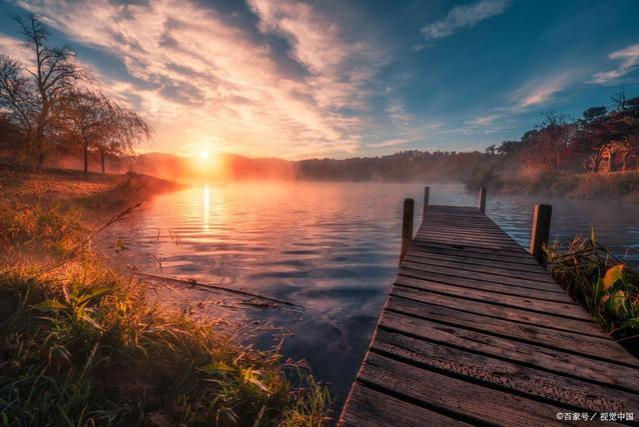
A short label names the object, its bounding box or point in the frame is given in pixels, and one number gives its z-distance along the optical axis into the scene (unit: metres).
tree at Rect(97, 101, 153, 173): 21.11
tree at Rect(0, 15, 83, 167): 17.75
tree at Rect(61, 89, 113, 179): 20.47
